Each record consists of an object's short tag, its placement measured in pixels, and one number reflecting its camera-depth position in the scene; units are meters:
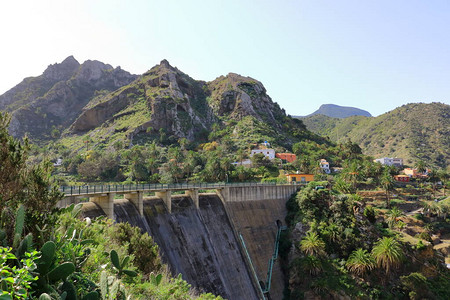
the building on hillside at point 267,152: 107.02
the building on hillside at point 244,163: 102.50
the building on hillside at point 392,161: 149.86
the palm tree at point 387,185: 80.10
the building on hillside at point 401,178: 104.69
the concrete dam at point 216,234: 35.59
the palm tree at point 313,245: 49.12
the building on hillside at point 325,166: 103.64
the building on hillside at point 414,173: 109.72
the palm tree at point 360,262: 46.69
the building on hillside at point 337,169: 106.61
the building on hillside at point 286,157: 106.07
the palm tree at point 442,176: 98.20
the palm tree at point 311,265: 46.84
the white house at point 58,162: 111.07
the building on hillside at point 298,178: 75.88
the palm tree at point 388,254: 47.38
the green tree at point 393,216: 70.38
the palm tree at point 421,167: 105.71
